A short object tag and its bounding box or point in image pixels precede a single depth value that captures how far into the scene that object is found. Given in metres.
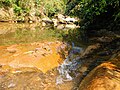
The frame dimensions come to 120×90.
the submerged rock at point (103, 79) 1.66
